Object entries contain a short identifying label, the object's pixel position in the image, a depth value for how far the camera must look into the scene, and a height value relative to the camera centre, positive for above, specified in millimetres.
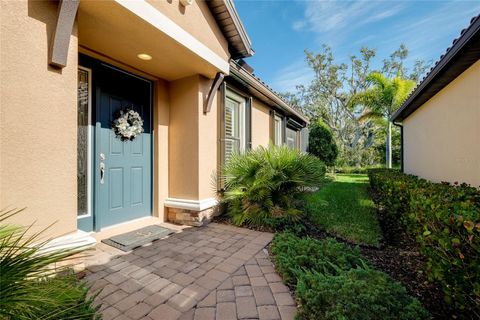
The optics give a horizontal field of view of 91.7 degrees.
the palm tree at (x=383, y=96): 13883 +3847
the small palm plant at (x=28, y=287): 994 -583
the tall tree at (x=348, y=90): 22281 +7094
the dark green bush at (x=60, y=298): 1170 -771
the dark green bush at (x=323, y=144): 15086 +972
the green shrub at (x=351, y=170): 17994 -868
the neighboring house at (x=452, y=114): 3498 +899
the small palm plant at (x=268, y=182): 4461 -433
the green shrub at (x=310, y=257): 2508 -1170
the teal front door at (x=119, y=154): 3869 +105
